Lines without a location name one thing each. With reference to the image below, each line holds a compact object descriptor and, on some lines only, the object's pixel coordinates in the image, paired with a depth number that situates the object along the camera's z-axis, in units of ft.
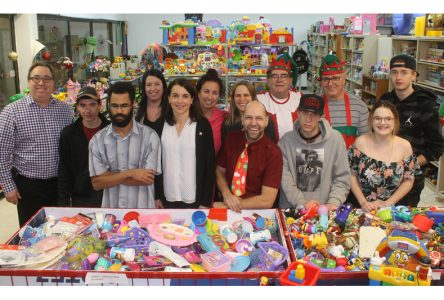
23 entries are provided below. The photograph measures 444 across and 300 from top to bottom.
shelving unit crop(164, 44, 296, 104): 21.08
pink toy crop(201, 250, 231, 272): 6.11
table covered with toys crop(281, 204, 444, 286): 5.47
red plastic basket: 5.19
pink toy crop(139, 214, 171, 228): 7.72
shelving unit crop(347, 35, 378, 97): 30.48
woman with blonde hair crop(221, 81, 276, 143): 10.16
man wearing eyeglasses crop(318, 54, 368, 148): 10.61
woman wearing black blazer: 9.21
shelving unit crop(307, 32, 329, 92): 43.49
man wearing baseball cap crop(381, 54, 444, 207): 10.44
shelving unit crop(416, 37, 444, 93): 20.07
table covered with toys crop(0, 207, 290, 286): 5.77
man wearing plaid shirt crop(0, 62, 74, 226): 9.83
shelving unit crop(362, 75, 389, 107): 26.76
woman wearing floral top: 8.91
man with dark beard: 8.76
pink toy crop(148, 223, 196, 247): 6.93
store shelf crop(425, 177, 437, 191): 19.56
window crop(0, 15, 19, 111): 19.92
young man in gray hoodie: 8.75
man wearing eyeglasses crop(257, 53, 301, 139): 10.85
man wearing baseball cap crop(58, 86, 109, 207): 9.64
